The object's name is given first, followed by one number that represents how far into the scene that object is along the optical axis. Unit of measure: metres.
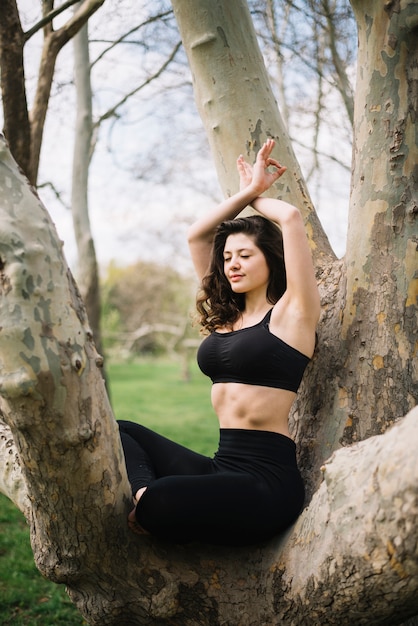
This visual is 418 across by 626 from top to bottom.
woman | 2.13
